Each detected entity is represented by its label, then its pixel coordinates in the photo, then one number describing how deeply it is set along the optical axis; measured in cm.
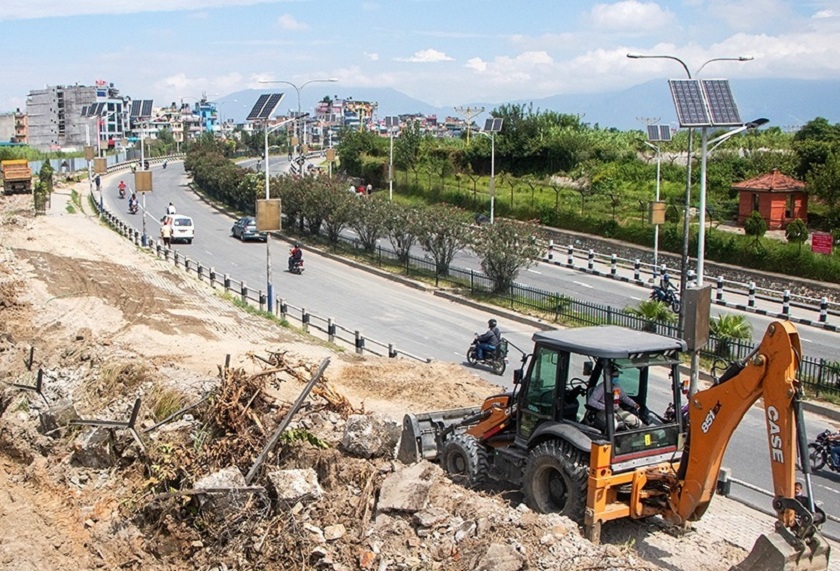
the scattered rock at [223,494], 1185
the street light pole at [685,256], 1453
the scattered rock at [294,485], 1141
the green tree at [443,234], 3453
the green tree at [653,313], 2602
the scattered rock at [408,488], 1069
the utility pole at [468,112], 6162
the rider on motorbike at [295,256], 3700
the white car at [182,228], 4472
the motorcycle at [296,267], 3714
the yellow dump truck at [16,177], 6088
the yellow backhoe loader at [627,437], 852
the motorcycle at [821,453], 1531
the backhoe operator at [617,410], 1022
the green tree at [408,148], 7156
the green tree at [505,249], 3145
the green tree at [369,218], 3924
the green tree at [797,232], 3525
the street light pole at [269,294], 2817
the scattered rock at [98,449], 1459
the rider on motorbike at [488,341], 2273
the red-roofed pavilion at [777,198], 4091
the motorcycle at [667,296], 3108
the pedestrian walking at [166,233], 4206
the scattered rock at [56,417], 1568
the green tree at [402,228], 3681
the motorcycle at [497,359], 2266
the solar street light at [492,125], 5384
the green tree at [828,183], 3953
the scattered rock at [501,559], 920
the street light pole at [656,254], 3604
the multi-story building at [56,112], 18400
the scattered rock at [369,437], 1230
